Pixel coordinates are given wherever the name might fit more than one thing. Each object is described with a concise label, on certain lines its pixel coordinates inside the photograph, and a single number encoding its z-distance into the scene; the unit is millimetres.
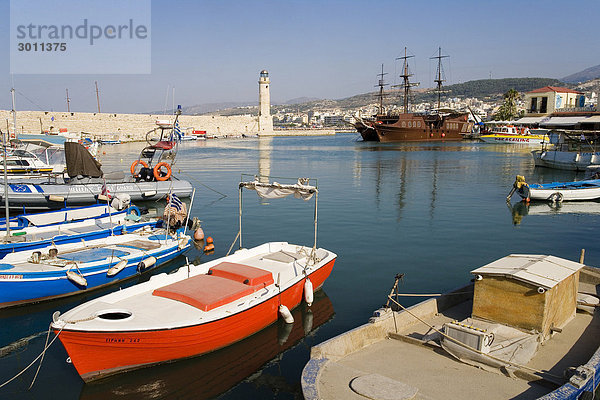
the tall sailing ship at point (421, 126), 96562
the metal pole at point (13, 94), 15759
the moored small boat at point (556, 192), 27562
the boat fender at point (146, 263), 14000
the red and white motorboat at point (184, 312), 8305
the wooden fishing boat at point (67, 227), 14680
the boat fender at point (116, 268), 13086
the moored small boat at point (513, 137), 79081
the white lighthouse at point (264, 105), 157875
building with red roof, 82000
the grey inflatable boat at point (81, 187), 24922
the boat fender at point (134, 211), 20555
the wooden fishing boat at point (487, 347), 6598
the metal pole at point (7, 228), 14725
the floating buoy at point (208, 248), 17641
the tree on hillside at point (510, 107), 105812
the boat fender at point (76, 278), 12172
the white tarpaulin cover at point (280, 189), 12883
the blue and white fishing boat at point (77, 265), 11727
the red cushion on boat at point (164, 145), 28341
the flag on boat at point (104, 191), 23300
